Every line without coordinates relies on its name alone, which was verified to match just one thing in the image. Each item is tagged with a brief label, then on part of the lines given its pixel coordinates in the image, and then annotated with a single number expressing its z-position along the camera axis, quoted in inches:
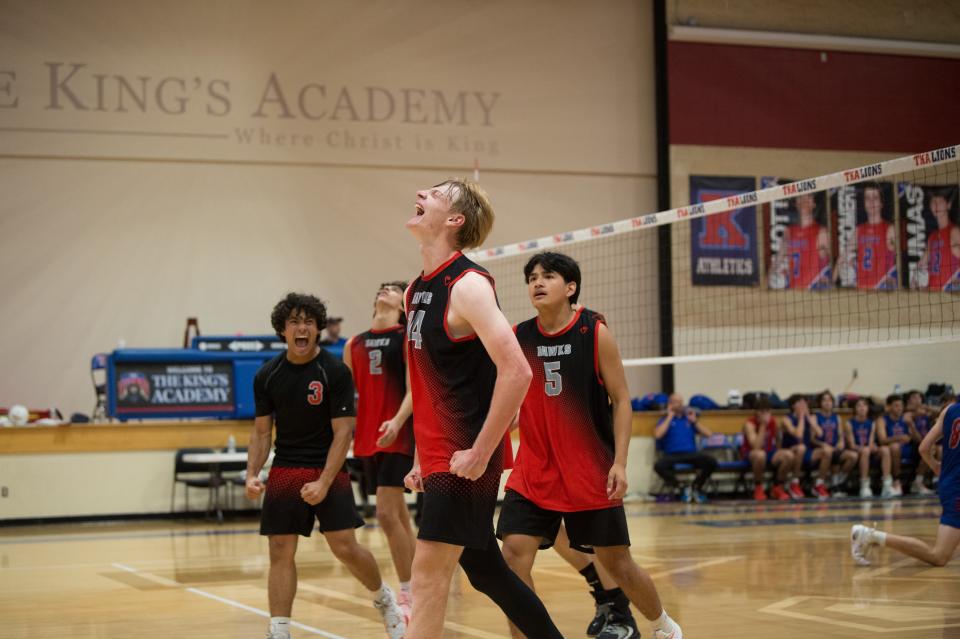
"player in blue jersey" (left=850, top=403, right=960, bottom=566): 310.3
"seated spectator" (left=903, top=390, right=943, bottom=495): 675.8
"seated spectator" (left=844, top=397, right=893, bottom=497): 659.4
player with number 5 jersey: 201.3
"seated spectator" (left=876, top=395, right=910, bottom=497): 666.2
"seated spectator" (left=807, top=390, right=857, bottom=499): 652.7
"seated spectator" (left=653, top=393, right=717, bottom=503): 619.5
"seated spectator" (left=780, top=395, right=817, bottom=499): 647.8
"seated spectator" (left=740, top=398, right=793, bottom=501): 642.2
